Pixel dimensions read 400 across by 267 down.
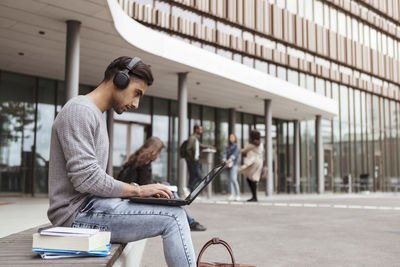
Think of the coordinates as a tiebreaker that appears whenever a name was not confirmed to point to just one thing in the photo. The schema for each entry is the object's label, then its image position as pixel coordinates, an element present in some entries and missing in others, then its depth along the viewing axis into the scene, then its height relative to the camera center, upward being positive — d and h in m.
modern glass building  13.16 +3.11
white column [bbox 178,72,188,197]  13.20 +1.36
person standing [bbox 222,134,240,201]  11.60 +0.22
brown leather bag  2.59 -0.70
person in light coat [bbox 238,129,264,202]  11.93 +0.08
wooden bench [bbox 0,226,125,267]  1.72 -0.44
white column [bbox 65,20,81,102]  8.98 +2.46
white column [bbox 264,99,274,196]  17.67 +1.25
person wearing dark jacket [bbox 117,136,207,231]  5.05 +0.01
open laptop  2.04 -0.18
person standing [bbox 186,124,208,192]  10.57 +0.19
